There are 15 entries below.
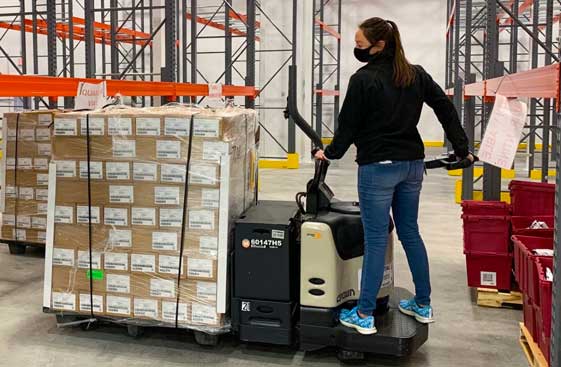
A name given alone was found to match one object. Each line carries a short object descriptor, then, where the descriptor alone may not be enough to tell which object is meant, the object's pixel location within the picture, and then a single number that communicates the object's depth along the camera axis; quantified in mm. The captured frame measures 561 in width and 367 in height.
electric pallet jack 4027
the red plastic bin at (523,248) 3883
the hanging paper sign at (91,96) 4803
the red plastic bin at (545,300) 3131
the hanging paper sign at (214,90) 8305
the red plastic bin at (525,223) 4551
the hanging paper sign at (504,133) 3361
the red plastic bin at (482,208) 5383
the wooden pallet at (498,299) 5168
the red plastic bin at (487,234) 5160
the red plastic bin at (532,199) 5383
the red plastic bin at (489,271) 5172
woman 3740
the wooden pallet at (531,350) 3327
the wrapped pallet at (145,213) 4297
